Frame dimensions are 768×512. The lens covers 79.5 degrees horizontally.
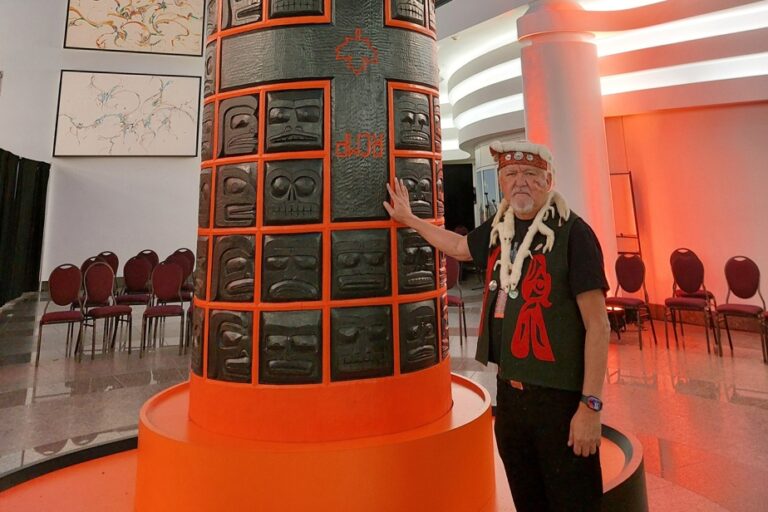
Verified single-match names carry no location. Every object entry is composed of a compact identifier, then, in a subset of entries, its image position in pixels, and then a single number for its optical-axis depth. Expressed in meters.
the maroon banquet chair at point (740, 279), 4.80
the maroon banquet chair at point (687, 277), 5.46
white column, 5.80
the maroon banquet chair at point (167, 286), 5.44
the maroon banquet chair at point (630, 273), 5.70
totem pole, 1.64
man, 1.29
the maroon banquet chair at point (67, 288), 5.11
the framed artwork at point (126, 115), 9.56
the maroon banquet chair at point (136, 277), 6.62
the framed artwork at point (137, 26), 9.71
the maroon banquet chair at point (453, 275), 5.78
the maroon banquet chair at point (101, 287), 5.42
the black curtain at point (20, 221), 7.23
